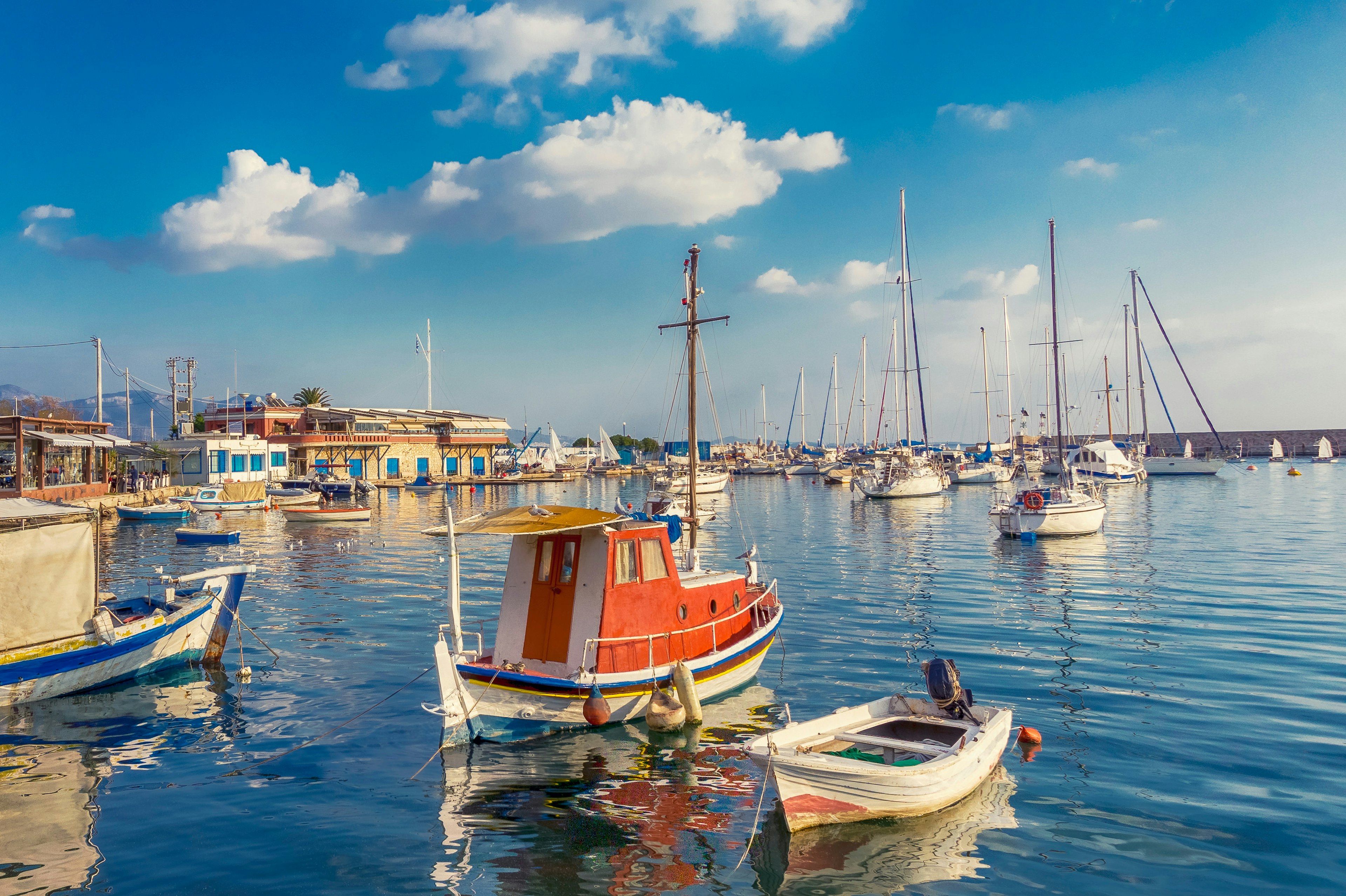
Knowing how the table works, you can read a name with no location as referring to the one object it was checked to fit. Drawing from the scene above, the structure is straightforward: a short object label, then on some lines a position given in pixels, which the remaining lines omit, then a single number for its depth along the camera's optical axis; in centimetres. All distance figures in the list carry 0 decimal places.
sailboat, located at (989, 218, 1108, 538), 3866
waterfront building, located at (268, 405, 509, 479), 8631
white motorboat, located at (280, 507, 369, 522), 5028
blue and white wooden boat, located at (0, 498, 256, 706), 1459
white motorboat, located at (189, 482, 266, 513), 5603
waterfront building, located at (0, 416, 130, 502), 3719
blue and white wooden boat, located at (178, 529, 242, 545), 3978
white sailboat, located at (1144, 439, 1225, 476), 8638
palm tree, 9738
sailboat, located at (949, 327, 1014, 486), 8788
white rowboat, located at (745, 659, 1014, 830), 957
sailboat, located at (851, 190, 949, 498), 6669
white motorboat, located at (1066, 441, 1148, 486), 7769
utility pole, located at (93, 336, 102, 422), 5916
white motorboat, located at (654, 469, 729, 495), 6662
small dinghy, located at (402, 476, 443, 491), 8856
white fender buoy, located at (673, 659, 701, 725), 1323
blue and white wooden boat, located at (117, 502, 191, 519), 4984
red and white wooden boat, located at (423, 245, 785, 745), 1239
